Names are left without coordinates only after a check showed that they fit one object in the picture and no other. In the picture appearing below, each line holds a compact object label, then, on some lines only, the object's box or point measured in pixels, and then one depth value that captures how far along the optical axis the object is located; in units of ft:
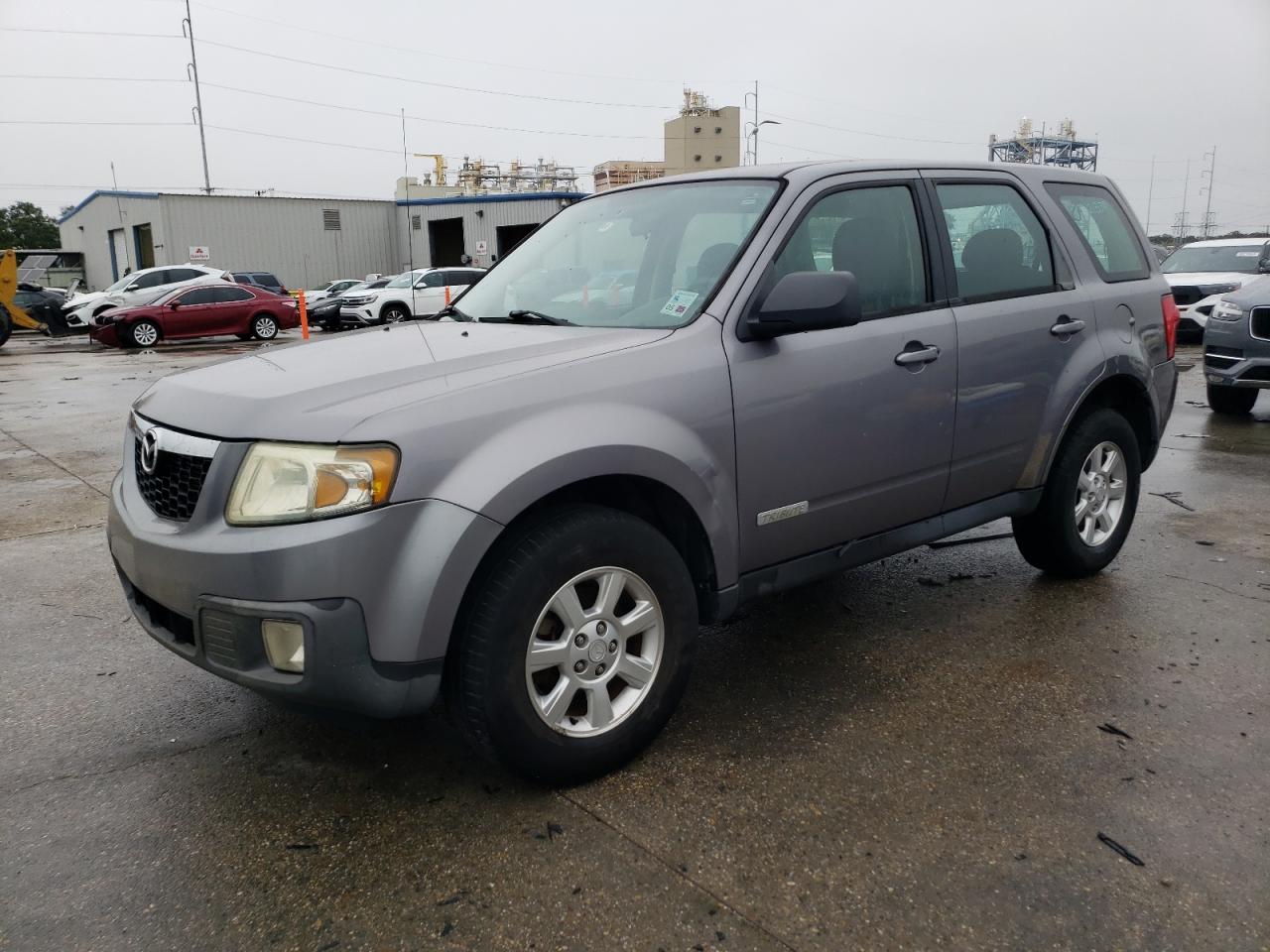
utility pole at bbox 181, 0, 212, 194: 168.14
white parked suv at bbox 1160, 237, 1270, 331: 47.06
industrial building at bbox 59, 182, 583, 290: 126.93
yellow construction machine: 68.39
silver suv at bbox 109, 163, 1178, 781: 7.67
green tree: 274.77
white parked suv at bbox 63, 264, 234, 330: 82.48
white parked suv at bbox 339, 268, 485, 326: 78.33
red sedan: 67.47
